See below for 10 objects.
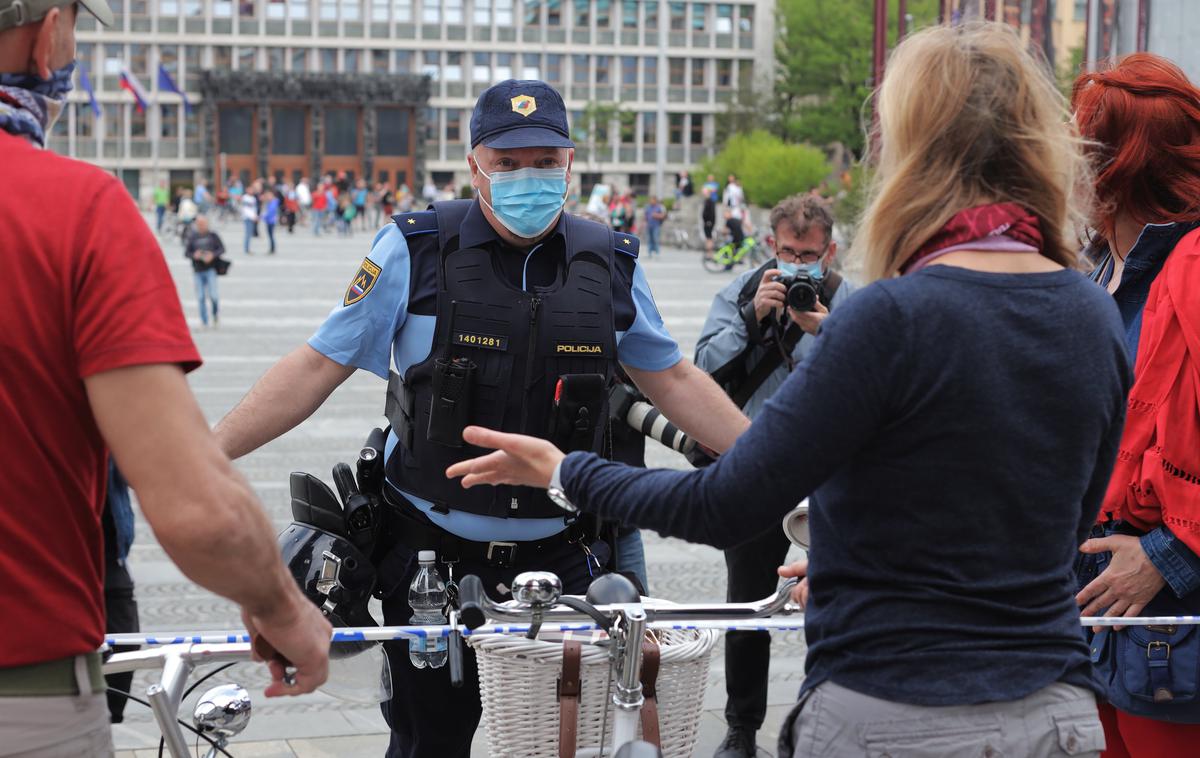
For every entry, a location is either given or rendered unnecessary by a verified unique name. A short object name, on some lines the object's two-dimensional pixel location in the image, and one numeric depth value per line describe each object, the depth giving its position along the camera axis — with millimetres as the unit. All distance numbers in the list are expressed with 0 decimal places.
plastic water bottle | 3266
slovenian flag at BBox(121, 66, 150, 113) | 54750
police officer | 3453
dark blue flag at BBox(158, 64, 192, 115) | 59625
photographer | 5172
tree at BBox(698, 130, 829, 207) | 47094
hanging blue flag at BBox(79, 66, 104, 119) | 54744
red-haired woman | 2879
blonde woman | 2006
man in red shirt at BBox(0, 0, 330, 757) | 1861
